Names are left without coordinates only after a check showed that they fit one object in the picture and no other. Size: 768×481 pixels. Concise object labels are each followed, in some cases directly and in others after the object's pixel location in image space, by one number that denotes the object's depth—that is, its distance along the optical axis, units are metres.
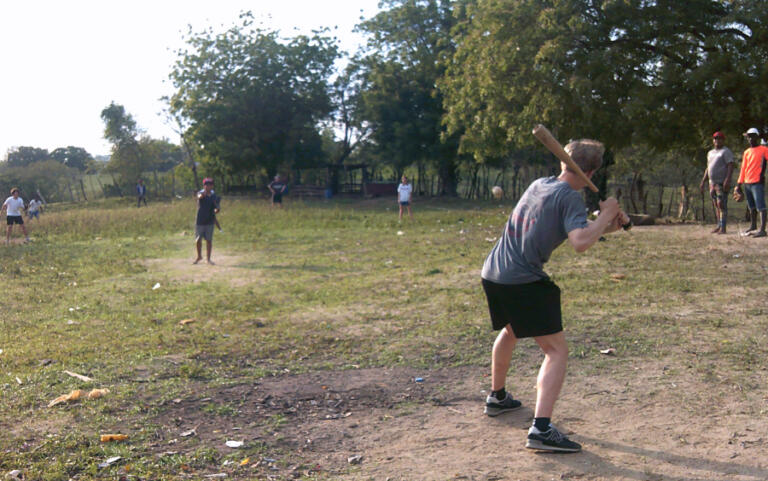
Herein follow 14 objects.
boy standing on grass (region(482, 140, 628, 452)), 3.96
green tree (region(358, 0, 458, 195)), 36.09
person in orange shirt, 11.39
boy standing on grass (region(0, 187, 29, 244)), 19.17
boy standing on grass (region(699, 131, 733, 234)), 12.12
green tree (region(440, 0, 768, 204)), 15.51
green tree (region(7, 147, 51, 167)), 60.18
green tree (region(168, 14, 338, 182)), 41.09
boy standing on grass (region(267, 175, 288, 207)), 29.09
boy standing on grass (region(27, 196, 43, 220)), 26.62
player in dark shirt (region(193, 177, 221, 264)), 13.62
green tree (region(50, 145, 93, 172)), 71.81
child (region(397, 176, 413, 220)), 22.53
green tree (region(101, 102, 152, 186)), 52.16
